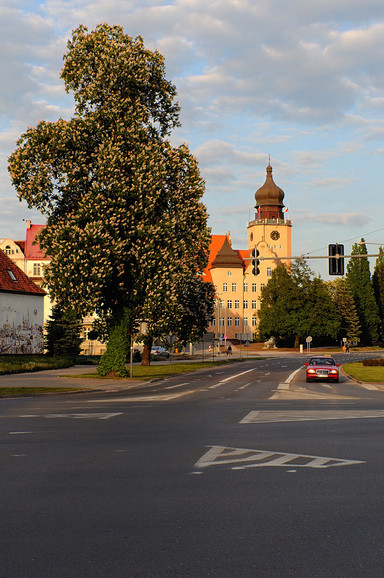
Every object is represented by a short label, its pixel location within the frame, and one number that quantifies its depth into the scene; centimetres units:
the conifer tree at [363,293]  12475
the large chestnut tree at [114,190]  3219
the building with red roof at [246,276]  13750
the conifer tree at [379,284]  12962
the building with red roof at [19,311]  6025
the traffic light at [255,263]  3361
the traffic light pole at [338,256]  2979
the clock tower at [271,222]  14275
